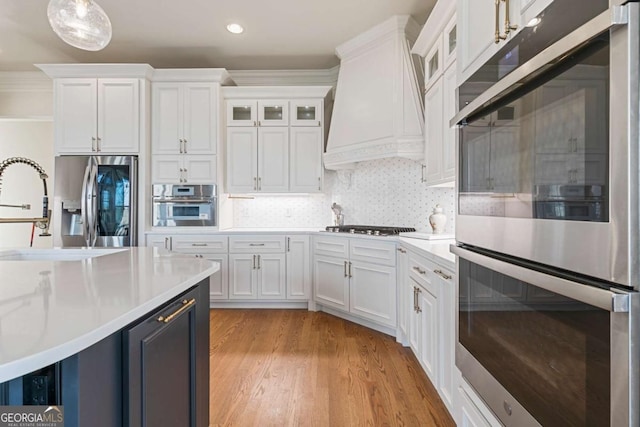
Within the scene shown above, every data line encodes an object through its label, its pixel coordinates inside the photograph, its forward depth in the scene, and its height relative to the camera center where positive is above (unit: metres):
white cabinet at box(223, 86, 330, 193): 3.89 +0.81
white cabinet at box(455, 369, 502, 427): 0.99 -0.66
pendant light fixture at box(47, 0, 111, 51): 1.68 +1.00
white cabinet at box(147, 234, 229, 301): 3.66 -0.43
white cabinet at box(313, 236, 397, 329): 2.86 -0.63
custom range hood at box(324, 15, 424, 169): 2.98 +1.13
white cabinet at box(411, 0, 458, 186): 2.21 +0.92
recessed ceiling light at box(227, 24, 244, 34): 3.20 +1.82
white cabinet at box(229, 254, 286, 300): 3.68 -0.74
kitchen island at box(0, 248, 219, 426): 0.66 -0.31
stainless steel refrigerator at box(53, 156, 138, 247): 3.54 +0.13
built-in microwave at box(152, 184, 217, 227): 3.75 +0.05
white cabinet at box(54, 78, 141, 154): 3.59 +1.05
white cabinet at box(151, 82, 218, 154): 3.74 +1.08
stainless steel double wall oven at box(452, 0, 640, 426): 0.51 -0.01
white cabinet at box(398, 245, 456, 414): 1.63 -0.64
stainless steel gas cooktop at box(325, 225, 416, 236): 3.02 -0.18
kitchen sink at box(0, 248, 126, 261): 1.92 -0.26
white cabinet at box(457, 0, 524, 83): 0.87 +0.56
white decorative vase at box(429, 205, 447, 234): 2.69 -0.06
